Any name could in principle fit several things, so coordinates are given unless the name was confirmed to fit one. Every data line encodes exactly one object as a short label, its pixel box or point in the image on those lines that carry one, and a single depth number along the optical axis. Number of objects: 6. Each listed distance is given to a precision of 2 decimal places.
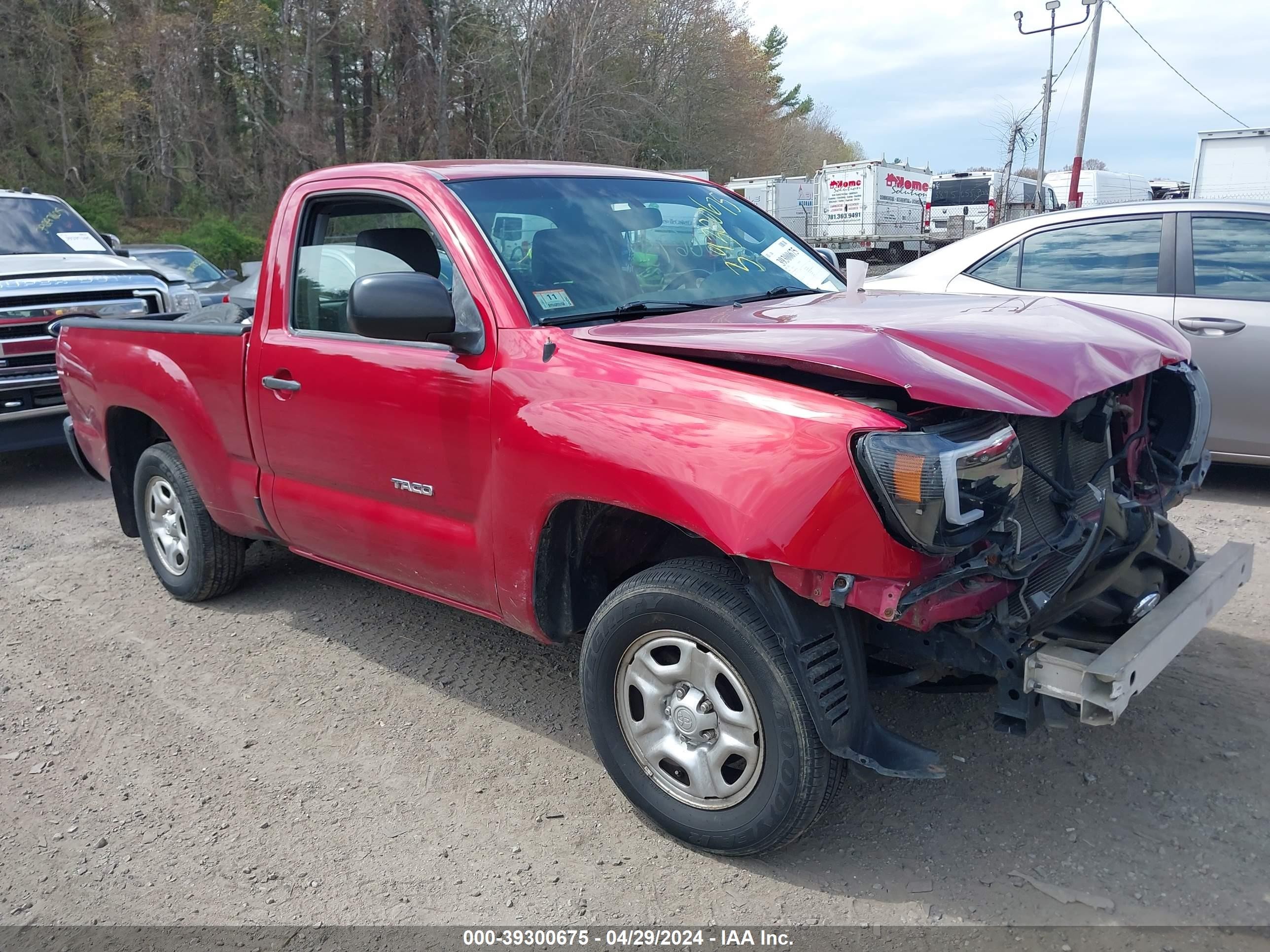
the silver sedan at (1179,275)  5.54
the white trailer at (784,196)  29.89
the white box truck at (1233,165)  17.81
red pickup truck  2.48
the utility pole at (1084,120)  22.62
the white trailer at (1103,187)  36.56
